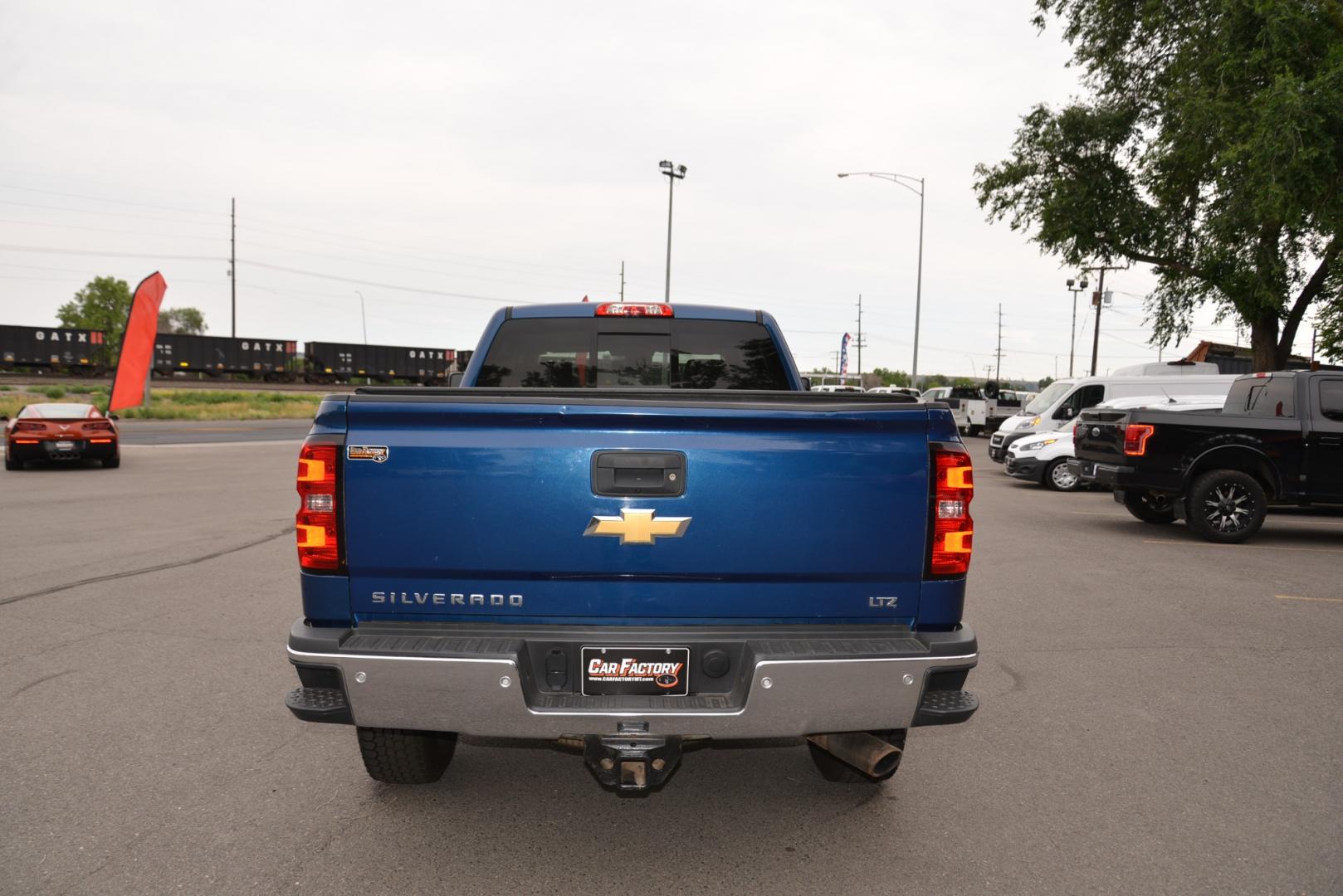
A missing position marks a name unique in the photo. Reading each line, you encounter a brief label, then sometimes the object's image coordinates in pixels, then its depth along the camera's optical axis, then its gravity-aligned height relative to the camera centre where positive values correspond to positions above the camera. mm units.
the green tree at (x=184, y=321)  159375 +8365
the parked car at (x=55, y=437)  17953 -1383
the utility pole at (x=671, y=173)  46531 +10711
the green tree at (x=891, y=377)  144425 +3600
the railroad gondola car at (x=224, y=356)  58344 +984
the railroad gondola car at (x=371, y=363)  62438 +1025
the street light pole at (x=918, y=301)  39994 +4418
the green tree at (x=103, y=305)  120438 +7949
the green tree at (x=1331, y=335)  31805 +3050
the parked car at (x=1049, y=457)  16734 -969
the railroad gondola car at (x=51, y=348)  53750 +925
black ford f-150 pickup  10914 -546
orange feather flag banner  26094 +688
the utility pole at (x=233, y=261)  72675 +9234
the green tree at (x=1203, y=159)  17578 +5639
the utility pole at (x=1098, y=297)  49531 +5751
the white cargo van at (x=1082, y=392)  17766 +268
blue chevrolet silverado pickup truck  2932 -543
